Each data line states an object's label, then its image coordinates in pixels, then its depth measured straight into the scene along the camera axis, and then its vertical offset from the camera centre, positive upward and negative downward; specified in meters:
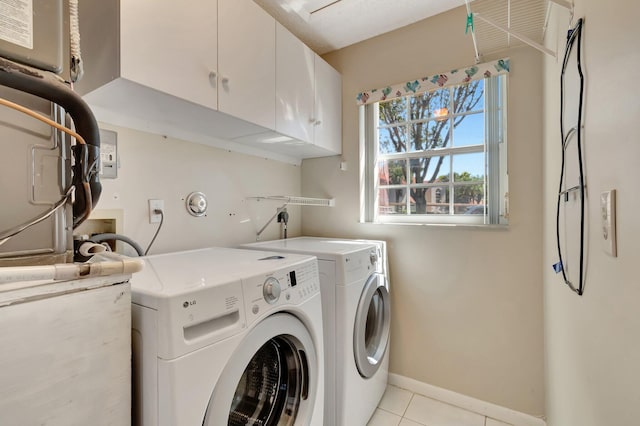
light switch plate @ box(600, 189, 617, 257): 0.60 -0.02
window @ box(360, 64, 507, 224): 1.87 +0.40
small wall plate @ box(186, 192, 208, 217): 1.67 +0.04
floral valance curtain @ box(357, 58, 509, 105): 1.79 +0.87
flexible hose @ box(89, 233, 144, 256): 1.22 -0.11
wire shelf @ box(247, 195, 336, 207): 2.17 +0.08
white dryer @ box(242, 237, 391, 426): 1.48 -0.59
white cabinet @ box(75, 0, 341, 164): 1.08 +0.62
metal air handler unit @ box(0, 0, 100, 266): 0.56 +0.15
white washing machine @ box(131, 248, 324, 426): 0.72 -0.37
